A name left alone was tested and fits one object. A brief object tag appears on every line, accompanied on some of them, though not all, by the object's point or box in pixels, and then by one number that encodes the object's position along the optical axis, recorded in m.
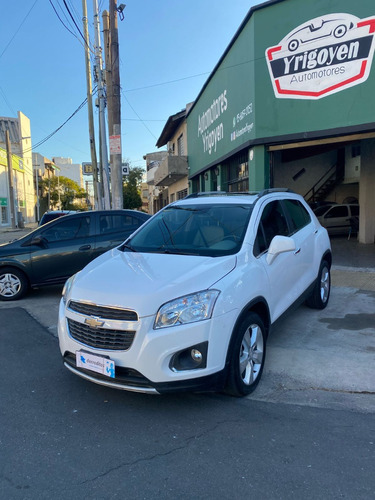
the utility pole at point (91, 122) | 18.47
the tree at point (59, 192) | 61.88
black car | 7.30
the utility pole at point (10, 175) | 34.41
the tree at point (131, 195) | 41.37
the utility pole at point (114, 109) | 10.26
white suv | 3.05
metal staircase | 20.56
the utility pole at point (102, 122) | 12.89
